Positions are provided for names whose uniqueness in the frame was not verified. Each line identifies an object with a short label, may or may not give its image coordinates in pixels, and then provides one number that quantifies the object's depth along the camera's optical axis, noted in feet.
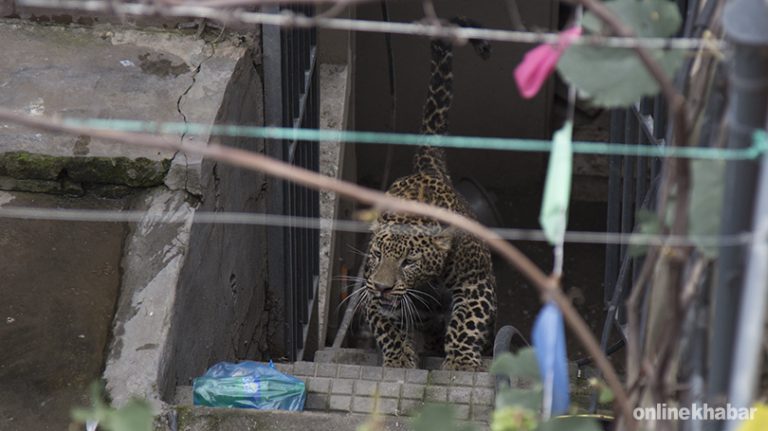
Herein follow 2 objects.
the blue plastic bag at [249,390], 55.92
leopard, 58.21
